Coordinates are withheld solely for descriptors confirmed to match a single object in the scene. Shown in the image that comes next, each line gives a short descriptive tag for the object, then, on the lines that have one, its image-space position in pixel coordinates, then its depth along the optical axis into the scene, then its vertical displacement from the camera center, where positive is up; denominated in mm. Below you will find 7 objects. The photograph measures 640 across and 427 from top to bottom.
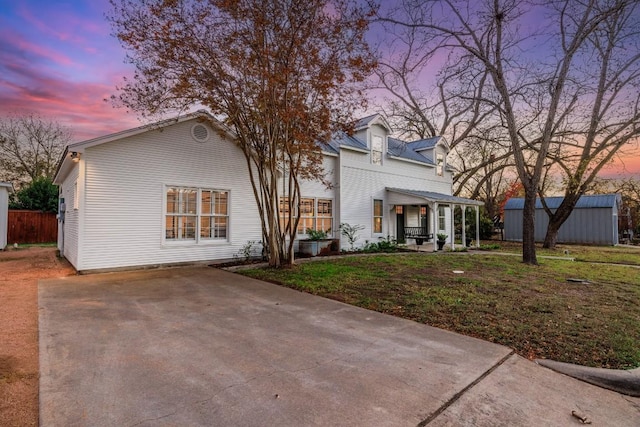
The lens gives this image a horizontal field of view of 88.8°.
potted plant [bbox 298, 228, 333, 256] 12781 -815
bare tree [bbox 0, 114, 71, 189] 24523 +5728
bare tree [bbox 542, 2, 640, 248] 12188 +5034
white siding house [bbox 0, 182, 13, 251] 14188 +438
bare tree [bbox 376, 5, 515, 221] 11492 +5868
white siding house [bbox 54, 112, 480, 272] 8781 +893
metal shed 20141 +205
